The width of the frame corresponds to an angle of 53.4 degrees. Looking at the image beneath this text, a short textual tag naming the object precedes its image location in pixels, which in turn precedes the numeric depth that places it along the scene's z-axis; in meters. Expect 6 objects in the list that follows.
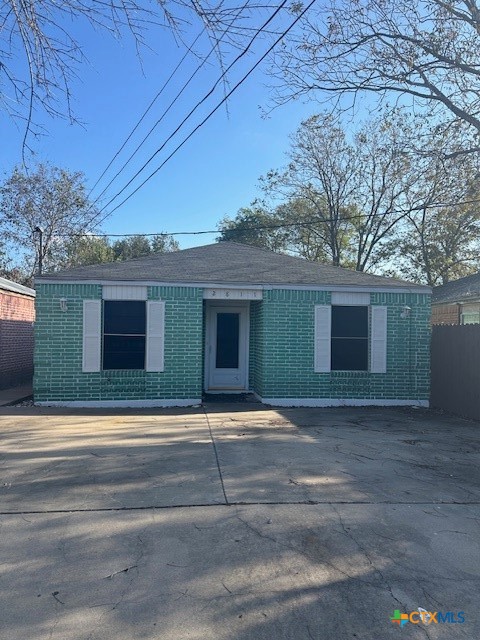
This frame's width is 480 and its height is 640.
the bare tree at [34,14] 3.91
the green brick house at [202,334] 10.50
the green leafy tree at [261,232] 31.12
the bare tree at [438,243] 23.20
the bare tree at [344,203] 25.00
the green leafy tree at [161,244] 39.50
